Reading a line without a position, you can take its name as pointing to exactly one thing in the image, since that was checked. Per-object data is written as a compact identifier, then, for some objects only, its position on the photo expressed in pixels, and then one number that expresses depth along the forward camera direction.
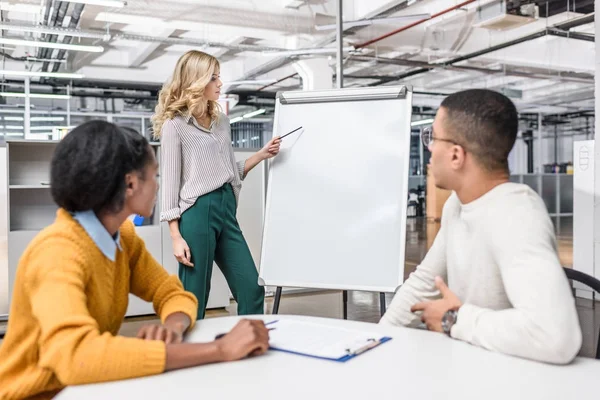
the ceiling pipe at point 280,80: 12.17
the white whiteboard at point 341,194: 2.51
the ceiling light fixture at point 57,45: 7.53
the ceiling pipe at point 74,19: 7.88
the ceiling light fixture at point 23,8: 7.81
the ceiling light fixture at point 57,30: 7.73
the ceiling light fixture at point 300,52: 8.45
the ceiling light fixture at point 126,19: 8.67
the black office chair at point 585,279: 1.60
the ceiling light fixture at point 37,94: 11.66
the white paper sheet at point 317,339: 1.18
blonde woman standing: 2.31
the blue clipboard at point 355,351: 1.13
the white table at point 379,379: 0.96
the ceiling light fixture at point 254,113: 14.57
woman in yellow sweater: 1.02
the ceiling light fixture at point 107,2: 6.21
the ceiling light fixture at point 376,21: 7.80
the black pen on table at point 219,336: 1.19
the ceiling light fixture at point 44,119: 13.29
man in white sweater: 1.07
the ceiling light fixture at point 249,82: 10.61
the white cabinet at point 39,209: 4.23
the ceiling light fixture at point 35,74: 9.01
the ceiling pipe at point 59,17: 7.68
